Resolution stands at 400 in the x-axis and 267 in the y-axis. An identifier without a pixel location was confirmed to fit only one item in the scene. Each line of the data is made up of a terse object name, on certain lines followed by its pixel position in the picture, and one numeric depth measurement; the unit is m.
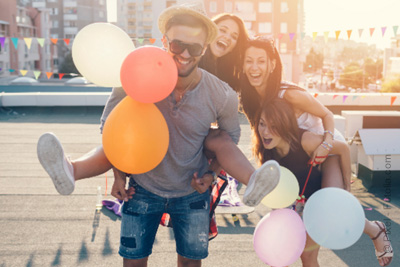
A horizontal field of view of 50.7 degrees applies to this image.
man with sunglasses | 1.98
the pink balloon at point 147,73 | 1.71
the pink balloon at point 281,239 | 2.10
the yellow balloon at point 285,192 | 2.12
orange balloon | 1.76
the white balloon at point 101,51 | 2.03
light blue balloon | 1.97
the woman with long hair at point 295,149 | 2.28
